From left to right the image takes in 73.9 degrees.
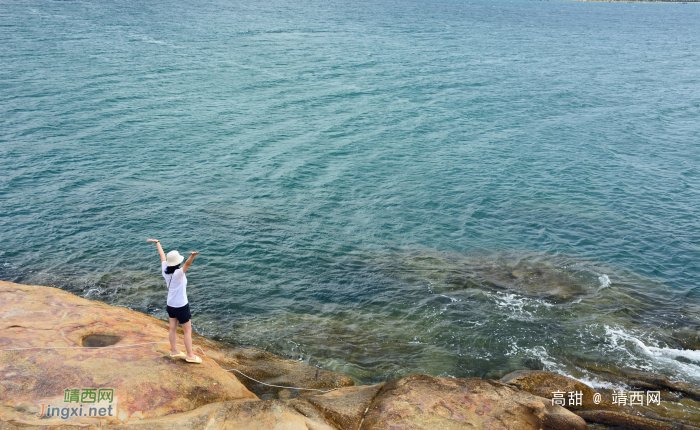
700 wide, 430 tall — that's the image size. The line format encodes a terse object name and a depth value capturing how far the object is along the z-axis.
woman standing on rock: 11.61
